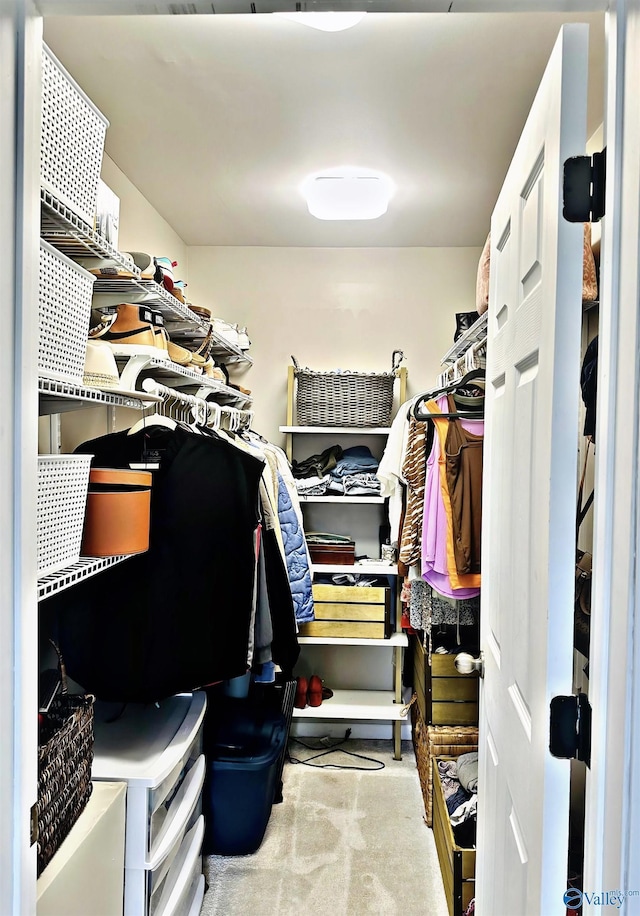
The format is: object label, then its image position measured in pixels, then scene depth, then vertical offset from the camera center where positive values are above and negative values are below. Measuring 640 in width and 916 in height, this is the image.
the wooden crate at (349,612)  3.13 -0.79
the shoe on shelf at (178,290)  2.10 +0.55
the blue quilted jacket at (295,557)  2.68 -0.44
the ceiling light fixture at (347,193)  2.54 +1.07
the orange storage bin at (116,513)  1.38 -0.14
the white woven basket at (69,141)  1.07 +0.57
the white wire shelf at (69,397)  1.12 +0.11
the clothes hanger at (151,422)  1.83 +0.08
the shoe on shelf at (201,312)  2.39 +0.54
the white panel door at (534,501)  0.83 -0.07
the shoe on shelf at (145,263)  1.81 +0.54
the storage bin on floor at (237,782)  2.25 -1.19
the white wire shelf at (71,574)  1.08 -0.24
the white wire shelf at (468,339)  2.21 +0.47
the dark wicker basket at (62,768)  1.15 -0.63
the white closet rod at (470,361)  2.35 +0.38
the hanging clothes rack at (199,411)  2.23 +0.17
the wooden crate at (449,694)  2.47 -0.94
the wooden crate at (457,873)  1.85 -1.25
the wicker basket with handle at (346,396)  3.26 +0.30
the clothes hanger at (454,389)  2.20 +0.24
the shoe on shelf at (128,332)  1.70 +0.33
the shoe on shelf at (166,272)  1.96 +0.56
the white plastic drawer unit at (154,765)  1.53 -0.81
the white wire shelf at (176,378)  1.71 +0.26
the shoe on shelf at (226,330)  2.87 +0.57
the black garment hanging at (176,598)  1.67 -0.40
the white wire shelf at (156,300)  1.74 +0.46
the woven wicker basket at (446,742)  2.42 -1.11
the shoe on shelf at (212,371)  2.53 +0.34
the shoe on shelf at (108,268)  1.44 +0.44
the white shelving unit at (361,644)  3.14 -1.08
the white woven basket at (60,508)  1.08 -0.11
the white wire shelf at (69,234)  1.13 +0.43
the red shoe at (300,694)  3.09 -1.19
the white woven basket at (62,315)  1.08 +0.25
